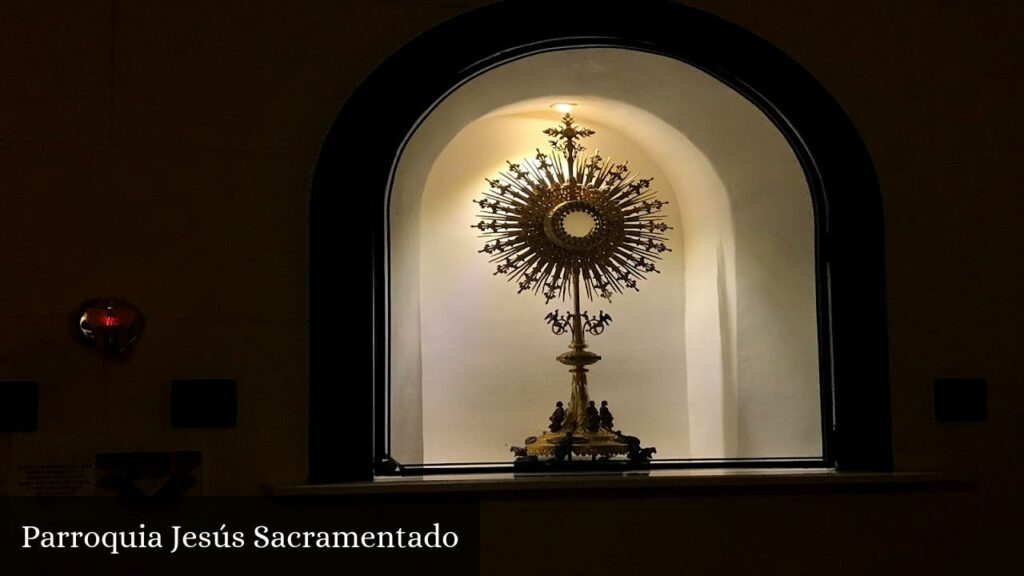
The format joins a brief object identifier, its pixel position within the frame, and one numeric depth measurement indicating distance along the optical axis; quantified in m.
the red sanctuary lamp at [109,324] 2.40
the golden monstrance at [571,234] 3.12
